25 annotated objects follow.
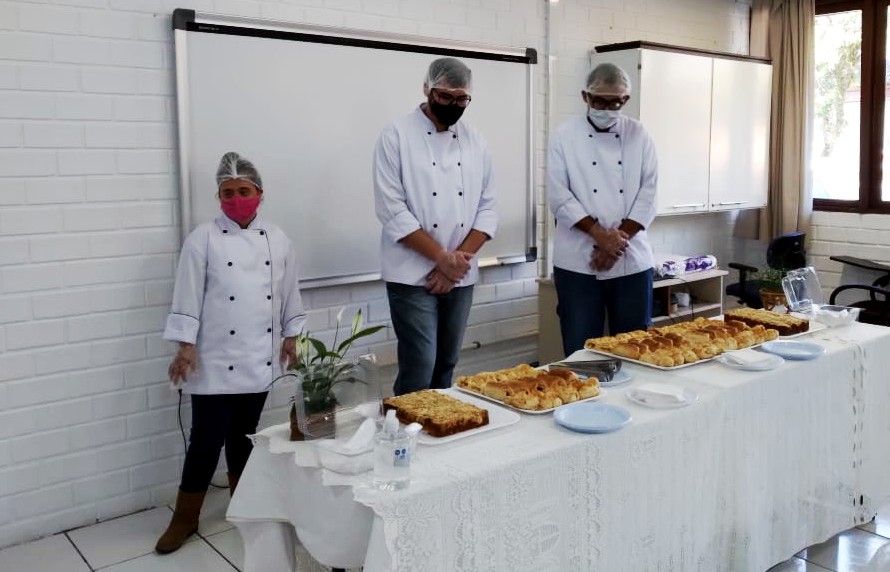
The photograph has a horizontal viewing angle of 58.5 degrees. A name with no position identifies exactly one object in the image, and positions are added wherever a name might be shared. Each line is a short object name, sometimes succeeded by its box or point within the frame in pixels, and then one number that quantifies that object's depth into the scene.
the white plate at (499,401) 2.02
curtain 5.48
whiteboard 3.21
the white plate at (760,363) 2.39
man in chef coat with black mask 3.07
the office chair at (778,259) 5.00
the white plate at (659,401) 2.10
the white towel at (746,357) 2.41
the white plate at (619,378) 2.29
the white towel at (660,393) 2.11
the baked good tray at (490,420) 1.84
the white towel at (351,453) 1.69
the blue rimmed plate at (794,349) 2.52
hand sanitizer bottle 1.62
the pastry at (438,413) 1.87
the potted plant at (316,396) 1.84
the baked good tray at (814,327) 2.82
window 5.37
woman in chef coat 2.81
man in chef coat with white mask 3.41
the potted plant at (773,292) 3.16
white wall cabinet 4.71
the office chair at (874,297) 4.63
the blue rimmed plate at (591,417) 1.92
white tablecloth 1.67
